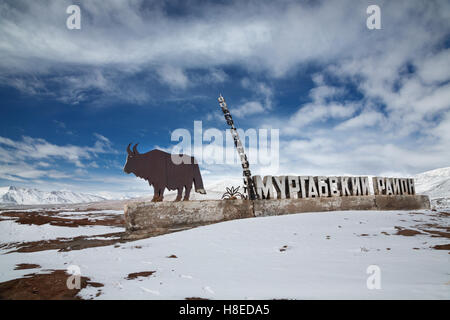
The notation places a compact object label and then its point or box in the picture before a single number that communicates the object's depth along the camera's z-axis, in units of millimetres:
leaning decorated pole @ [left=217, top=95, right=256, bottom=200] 8871
